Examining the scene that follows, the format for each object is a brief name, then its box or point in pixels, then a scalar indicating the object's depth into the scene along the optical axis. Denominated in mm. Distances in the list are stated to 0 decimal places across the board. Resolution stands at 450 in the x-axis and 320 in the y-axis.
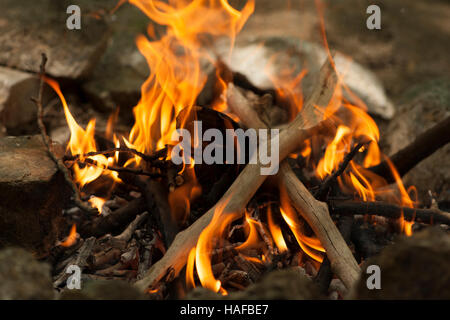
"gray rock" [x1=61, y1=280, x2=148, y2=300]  1450
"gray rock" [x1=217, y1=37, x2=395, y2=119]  4145
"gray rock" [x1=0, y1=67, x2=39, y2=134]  3553
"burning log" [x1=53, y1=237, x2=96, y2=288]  2008
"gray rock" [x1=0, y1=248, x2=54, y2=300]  1404
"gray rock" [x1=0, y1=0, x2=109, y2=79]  3967
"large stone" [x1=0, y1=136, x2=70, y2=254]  1947
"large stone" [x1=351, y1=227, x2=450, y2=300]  1318
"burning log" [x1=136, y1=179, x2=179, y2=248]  2078
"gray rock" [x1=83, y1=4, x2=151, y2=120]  4266
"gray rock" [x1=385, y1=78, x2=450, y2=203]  3053
